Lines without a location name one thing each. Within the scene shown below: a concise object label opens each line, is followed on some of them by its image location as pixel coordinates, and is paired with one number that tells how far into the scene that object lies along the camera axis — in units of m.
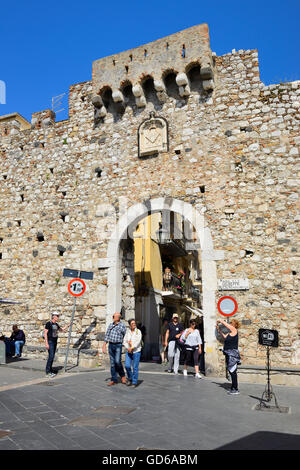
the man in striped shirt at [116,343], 6.66
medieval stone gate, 8.01
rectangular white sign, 7.99
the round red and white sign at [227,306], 7.24
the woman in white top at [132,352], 6.54
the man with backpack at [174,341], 8.48
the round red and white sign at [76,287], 8.14
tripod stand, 5.09
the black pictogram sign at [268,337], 5.60
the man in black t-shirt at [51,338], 7.40
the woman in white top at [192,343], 7.90
